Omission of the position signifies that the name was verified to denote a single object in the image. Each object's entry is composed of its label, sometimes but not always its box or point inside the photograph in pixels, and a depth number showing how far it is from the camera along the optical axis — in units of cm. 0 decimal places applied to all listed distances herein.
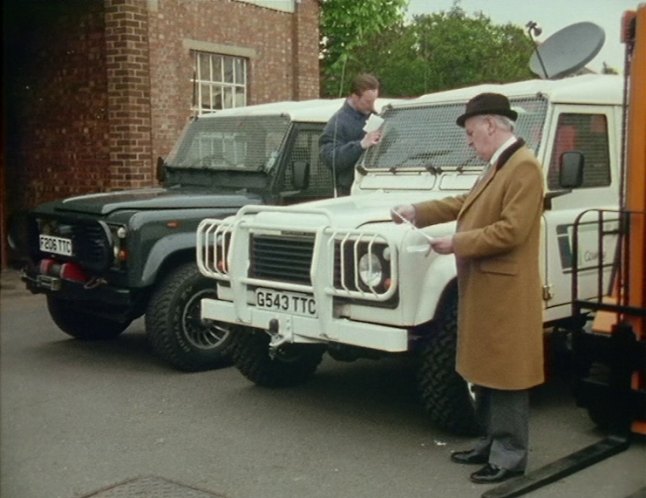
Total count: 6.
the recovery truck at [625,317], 436
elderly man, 390
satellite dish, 457
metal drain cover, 405
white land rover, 446
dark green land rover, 597
